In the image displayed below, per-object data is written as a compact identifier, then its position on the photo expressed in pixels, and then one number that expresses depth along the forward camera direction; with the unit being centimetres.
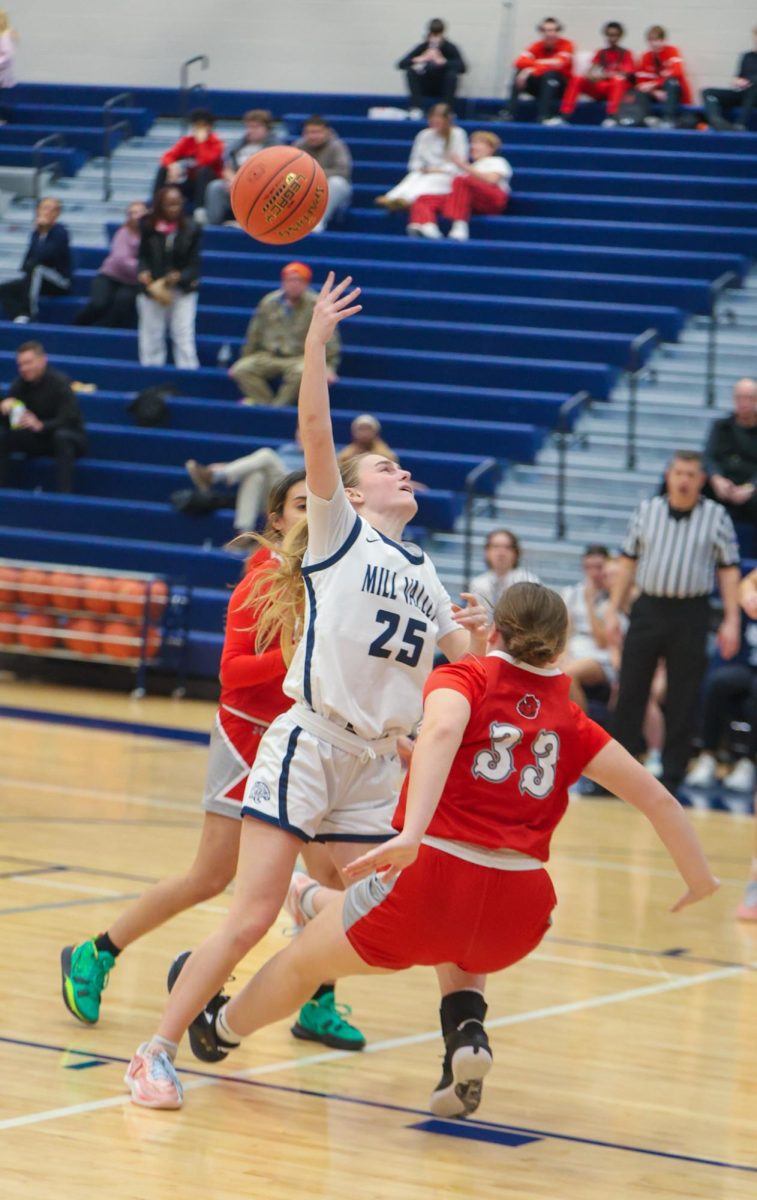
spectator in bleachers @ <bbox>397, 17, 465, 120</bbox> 1880
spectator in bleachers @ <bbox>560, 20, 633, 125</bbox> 1800
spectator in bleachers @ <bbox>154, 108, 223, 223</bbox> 1859
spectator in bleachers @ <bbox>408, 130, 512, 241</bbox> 1714
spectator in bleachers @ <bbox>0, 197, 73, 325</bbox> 1788
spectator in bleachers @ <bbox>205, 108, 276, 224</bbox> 1811
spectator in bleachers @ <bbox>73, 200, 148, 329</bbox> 1744
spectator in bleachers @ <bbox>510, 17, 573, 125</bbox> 1834
